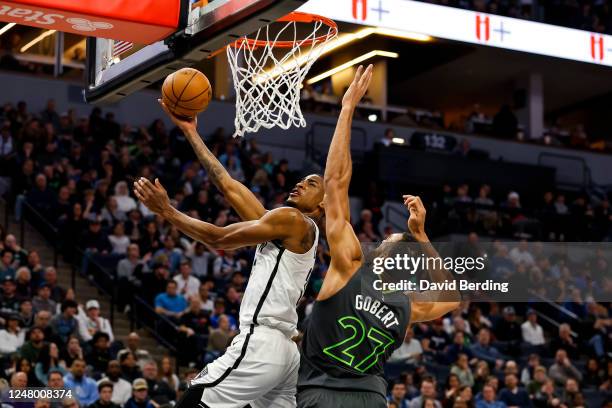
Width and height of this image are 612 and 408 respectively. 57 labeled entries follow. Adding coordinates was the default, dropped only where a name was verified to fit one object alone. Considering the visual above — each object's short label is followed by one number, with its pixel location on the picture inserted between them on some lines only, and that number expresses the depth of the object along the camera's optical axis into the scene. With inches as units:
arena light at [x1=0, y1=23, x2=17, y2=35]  669.3
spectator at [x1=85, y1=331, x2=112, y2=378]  470.6
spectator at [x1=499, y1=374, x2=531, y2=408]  550.9
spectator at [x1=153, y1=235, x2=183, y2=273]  582.2
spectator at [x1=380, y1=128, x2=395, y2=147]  833.5
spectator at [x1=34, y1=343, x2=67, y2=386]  436.8
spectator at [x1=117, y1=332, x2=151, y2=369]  489.1
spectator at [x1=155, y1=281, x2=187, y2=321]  542.0
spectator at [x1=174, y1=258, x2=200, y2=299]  558.9
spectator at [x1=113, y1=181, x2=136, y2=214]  621.1
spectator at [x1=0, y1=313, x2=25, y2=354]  452.7
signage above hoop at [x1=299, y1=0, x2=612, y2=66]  501.4
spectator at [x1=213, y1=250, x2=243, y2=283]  605.0
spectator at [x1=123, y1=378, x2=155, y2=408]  438.9
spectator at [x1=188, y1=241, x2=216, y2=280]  596.4
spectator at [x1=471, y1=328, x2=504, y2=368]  603.8
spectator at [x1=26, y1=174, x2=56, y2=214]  609.9
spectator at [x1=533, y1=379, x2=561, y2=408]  557.3
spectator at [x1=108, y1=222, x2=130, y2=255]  588.1
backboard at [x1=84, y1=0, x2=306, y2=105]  222.2
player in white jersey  224.8
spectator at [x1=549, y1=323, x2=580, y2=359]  649.6
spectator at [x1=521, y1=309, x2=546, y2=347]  654.5
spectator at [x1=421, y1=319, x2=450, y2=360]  594.5
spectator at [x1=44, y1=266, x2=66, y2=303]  509.7
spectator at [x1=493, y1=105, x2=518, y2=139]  929.5
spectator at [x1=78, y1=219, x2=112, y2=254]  580.7
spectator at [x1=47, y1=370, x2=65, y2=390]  419.2
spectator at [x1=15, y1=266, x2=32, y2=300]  496.1
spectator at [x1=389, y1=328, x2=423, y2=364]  566.6
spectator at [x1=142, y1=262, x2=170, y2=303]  552.1
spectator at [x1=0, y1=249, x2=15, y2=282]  502.3
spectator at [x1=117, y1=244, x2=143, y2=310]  557.6
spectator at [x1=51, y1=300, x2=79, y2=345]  475.8
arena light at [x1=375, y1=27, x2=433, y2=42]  760.6
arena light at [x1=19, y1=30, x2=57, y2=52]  764.0
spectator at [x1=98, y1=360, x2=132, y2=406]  448.5
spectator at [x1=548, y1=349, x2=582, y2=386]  606.5
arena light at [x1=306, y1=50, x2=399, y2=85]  858.8
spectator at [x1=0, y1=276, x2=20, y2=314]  479.8
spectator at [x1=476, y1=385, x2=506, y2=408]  531.8
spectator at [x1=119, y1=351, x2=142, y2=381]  467.2
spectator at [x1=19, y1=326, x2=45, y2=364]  441.4
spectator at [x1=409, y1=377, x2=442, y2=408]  502.0
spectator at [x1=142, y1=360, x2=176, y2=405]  456.4
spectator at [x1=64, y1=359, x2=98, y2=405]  434.6
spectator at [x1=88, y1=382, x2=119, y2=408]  427.5
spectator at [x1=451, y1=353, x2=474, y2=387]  559.8
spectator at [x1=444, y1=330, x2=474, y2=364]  592.6
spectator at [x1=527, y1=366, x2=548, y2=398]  575.8
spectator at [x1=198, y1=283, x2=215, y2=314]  554.3
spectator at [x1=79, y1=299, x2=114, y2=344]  486.6
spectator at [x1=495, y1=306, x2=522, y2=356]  647.1
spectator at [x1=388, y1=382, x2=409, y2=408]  499.5
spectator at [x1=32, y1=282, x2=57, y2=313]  488.4
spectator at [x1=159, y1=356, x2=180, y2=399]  471.2
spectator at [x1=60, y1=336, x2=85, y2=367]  456.1
